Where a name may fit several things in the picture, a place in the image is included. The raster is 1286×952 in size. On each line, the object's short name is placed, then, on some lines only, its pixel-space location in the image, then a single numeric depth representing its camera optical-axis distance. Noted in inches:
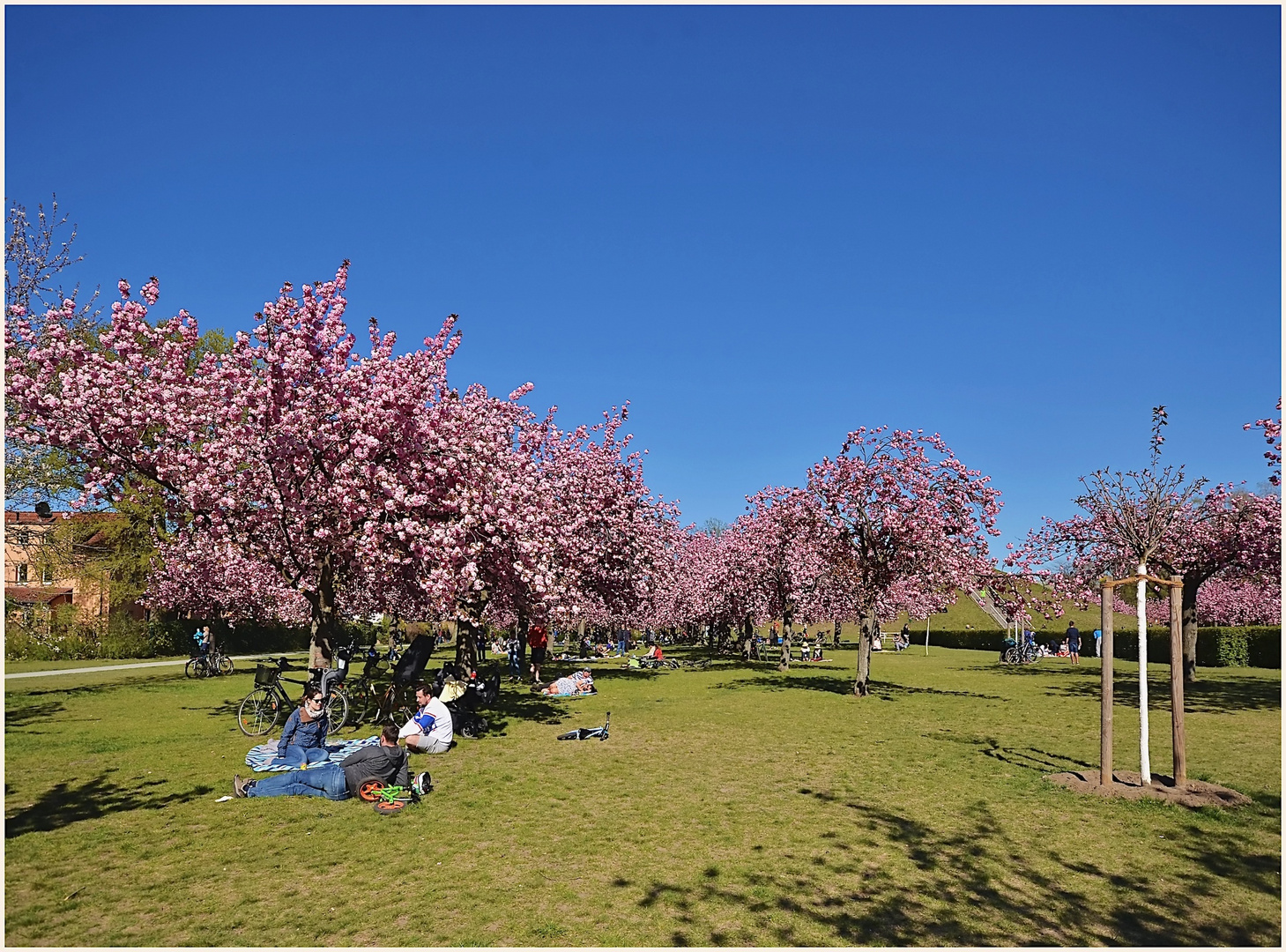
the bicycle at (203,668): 1208.8
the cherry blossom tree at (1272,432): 722.2
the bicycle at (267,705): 616.1
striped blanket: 483.8
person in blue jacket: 483.5
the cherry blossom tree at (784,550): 991.6
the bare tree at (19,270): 639.1
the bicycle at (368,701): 663.8
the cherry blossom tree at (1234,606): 2194.9
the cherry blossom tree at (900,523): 945.5
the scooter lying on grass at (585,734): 625.3
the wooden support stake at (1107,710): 429.1
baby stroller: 634.2
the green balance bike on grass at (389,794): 391.5
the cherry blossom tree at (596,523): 928.9
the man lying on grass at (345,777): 420.5
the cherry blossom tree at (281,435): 550.0
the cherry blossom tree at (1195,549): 915.4
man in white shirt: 545.6
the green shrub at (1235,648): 1717.5
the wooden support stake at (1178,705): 419.5
